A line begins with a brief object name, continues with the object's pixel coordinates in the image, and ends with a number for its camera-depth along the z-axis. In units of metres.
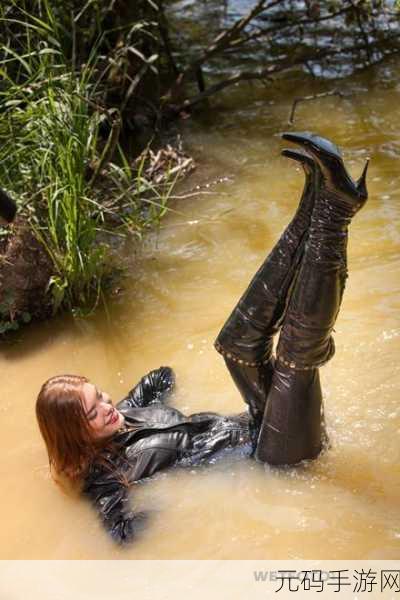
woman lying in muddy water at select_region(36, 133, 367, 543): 4.43
